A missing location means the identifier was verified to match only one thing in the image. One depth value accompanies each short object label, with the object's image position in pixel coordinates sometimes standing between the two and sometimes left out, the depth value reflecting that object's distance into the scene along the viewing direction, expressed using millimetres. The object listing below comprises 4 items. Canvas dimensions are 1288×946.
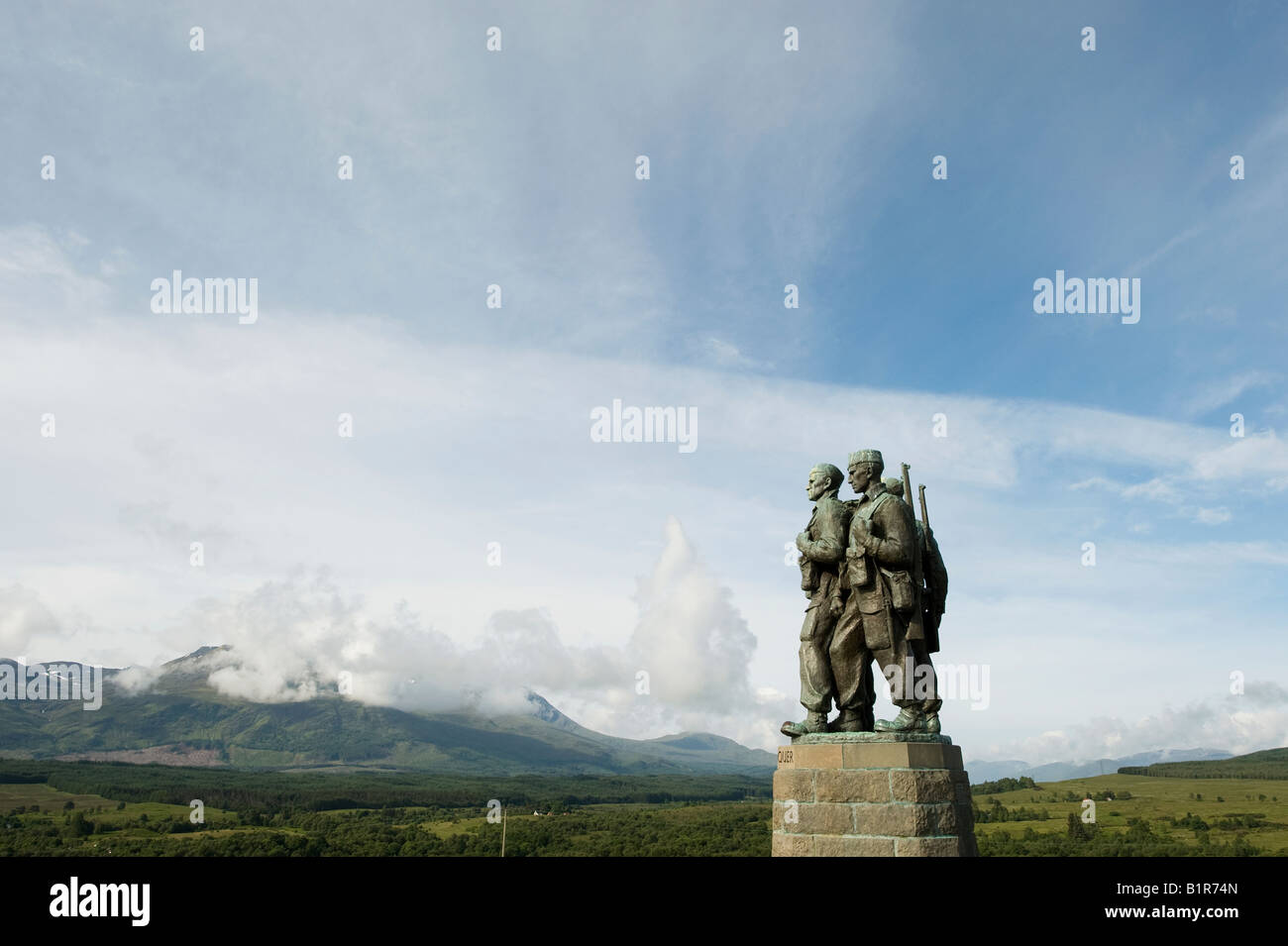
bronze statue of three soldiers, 11703
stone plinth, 10742
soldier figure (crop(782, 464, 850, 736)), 12133
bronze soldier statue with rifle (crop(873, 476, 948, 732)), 12531
